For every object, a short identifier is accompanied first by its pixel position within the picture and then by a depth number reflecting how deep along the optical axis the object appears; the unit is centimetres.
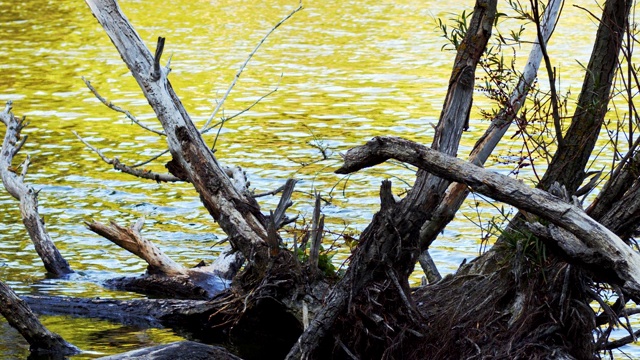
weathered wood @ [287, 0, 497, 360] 1259
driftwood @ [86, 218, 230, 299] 1739
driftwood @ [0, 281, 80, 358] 1403
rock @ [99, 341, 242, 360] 1286
